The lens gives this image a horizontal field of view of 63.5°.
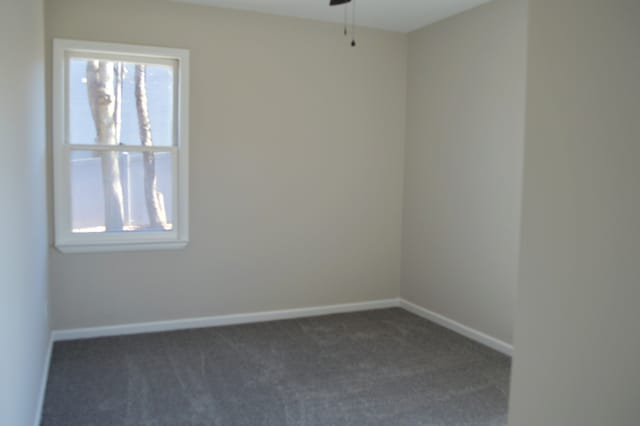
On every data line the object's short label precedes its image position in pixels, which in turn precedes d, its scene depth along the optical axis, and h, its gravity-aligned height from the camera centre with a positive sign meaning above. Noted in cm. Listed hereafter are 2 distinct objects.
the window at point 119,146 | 391 +18
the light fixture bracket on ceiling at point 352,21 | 426 +135
